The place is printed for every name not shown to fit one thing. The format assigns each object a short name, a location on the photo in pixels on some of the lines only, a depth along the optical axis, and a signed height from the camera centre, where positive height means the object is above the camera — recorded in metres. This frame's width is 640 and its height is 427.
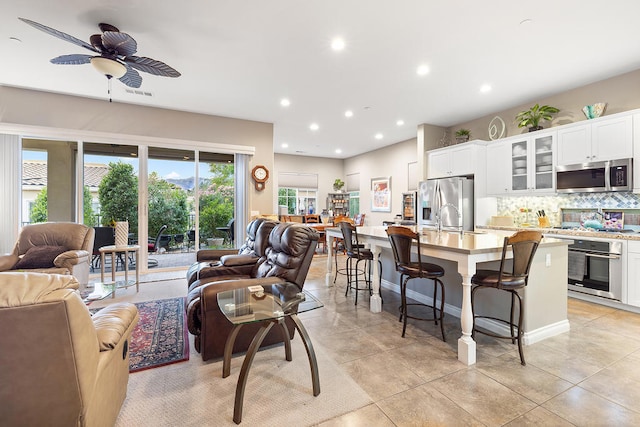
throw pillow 3.48 -0.55
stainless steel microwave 3.68 +0.53
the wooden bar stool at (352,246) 3.70 -0.44
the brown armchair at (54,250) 3.48 -0.48
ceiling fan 2.64 +1.64
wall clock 6.06 +0.83
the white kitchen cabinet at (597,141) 3.68 +1.04
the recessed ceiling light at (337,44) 3.17 +1.98
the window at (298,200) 9.86 +0.50
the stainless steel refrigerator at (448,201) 5.36 +0.27
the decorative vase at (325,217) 8.76 -0.09
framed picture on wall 8.45 +0.62
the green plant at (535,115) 4.51 +1.66
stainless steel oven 3.53 -0.71
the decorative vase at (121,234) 4.59 -0.33
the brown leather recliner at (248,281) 2.19 -0.62
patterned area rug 2.31 -1.19
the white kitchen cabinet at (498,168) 5.04 +0.86
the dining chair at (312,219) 8.75 -0.15
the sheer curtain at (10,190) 4.55 +0.40
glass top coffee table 1.63 -0.59
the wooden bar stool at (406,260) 2.64 -0.46
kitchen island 2.31 -0.64
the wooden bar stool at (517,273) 2.25 -0.49
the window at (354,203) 9.99 +0.40
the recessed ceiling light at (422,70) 3.78 +2.00
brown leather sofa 3.21 -0.52
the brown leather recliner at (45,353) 0.98 -0.52
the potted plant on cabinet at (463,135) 5.79 +1.66
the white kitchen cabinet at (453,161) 5.36 +1.10
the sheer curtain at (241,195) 6.09 +0.42
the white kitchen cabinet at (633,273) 3.36 -0.71
